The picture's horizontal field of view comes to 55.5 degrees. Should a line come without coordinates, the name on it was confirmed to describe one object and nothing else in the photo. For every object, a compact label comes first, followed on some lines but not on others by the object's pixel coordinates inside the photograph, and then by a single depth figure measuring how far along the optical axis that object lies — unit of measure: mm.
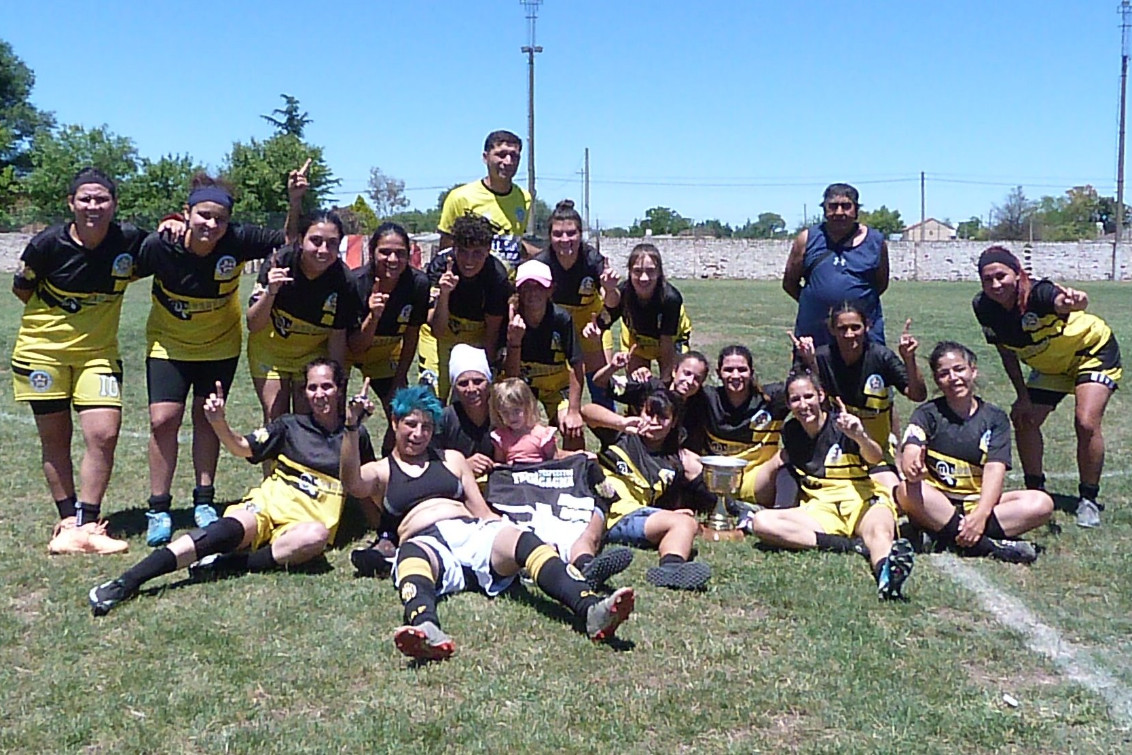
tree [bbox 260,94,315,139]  59656
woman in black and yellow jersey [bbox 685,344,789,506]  5867
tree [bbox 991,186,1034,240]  76319
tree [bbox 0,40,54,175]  59375
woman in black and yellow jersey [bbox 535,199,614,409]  6129
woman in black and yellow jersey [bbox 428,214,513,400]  5789
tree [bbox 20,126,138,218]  50656
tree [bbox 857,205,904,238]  82625
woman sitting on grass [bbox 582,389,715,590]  5207
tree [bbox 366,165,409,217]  71438
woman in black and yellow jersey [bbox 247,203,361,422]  5617
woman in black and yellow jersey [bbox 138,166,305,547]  5453
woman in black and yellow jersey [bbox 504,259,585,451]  5949
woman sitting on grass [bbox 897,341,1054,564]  5223
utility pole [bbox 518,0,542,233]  36528
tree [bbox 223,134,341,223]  50609
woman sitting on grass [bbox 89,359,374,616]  4812
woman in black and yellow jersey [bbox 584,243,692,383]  6141
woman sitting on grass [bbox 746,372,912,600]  5258
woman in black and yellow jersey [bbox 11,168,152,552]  5320
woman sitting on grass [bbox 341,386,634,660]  4023
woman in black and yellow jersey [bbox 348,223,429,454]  5809
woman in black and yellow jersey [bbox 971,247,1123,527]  5949
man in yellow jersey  6574
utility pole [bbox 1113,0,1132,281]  45562
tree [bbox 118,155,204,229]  50844
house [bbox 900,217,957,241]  89562
